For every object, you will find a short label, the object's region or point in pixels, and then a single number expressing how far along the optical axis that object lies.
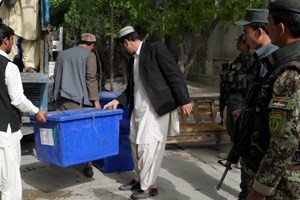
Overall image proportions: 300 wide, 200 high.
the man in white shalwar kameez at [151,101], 4.06
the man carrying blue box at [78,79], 4.88
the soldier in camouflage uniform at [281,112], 1.83
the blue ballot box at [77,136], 3.86
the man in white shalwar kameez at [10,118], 3.37
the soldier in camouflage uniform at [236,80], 4.33
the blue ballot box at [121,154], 4.84
